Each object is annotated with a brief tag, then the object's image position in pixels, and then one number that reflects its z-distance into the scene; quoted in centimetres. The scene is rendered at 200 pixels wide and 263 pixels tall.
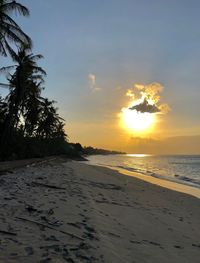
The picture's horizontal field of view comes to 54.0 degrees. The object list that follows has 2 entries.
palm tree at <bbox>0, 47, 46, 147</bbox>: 1877
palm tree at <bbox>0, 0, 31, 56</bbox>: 1264
